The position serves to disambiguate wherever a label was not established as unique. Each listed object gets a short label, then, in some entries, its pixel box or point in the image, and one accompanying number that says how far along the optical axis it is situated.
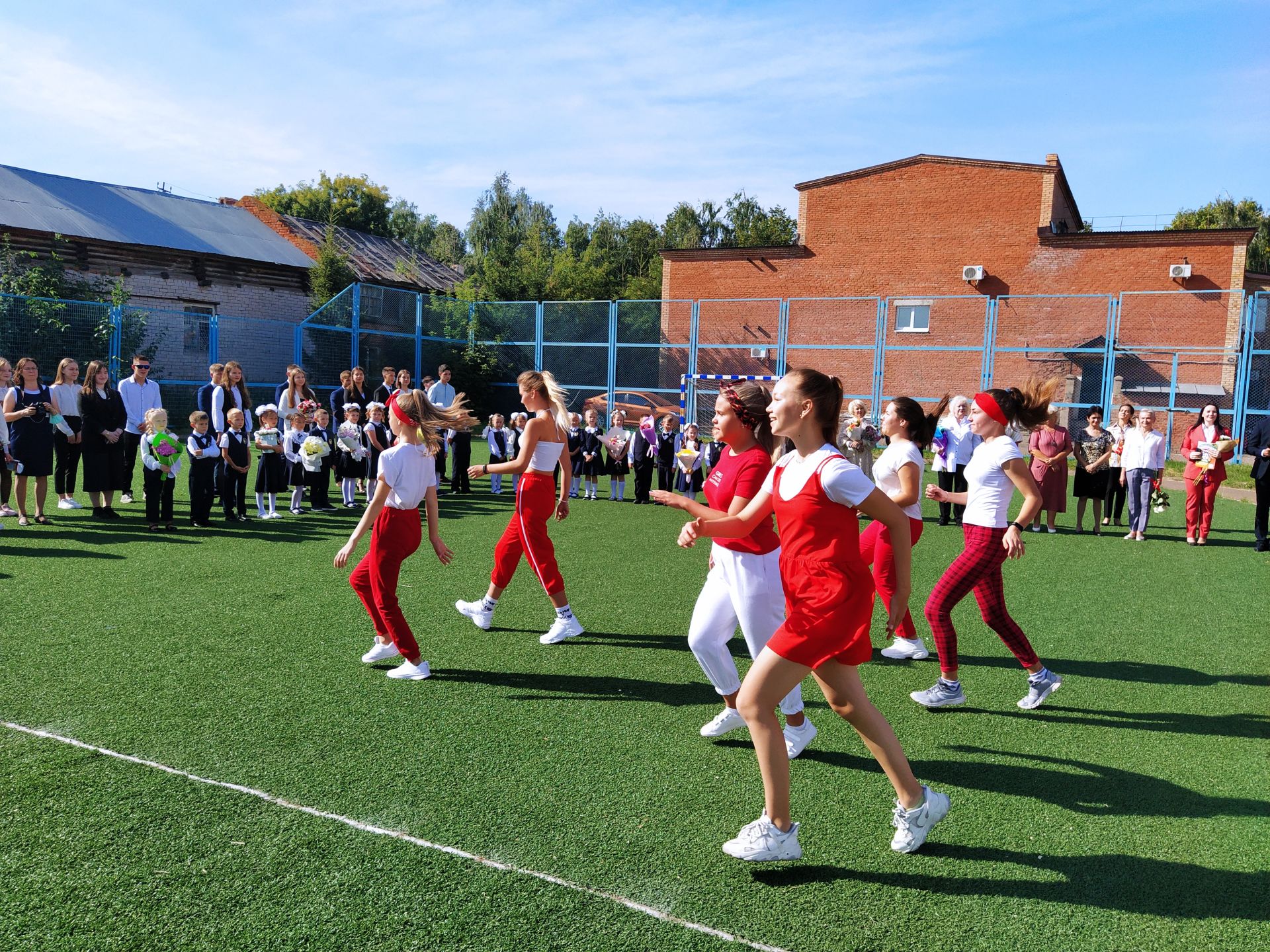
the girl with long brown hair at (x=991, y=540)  5.24
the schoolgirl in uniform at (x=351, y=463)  13.04
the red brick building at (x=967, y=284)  24.53
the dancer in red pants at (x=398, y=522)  5.43
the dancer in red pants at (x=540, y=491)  6.34
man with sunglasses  11.94
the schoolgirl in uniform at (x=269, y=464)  11.93
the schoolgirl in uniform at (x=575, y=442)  15.09
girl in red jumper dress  3.29
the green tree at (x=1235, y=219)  54.97
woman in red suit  11.96
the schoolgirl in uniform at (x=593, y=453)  15.34
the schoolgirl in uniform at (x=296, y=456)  12.28
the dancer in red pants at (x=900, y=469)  5.19
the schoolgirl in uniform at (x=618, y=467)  15.55
